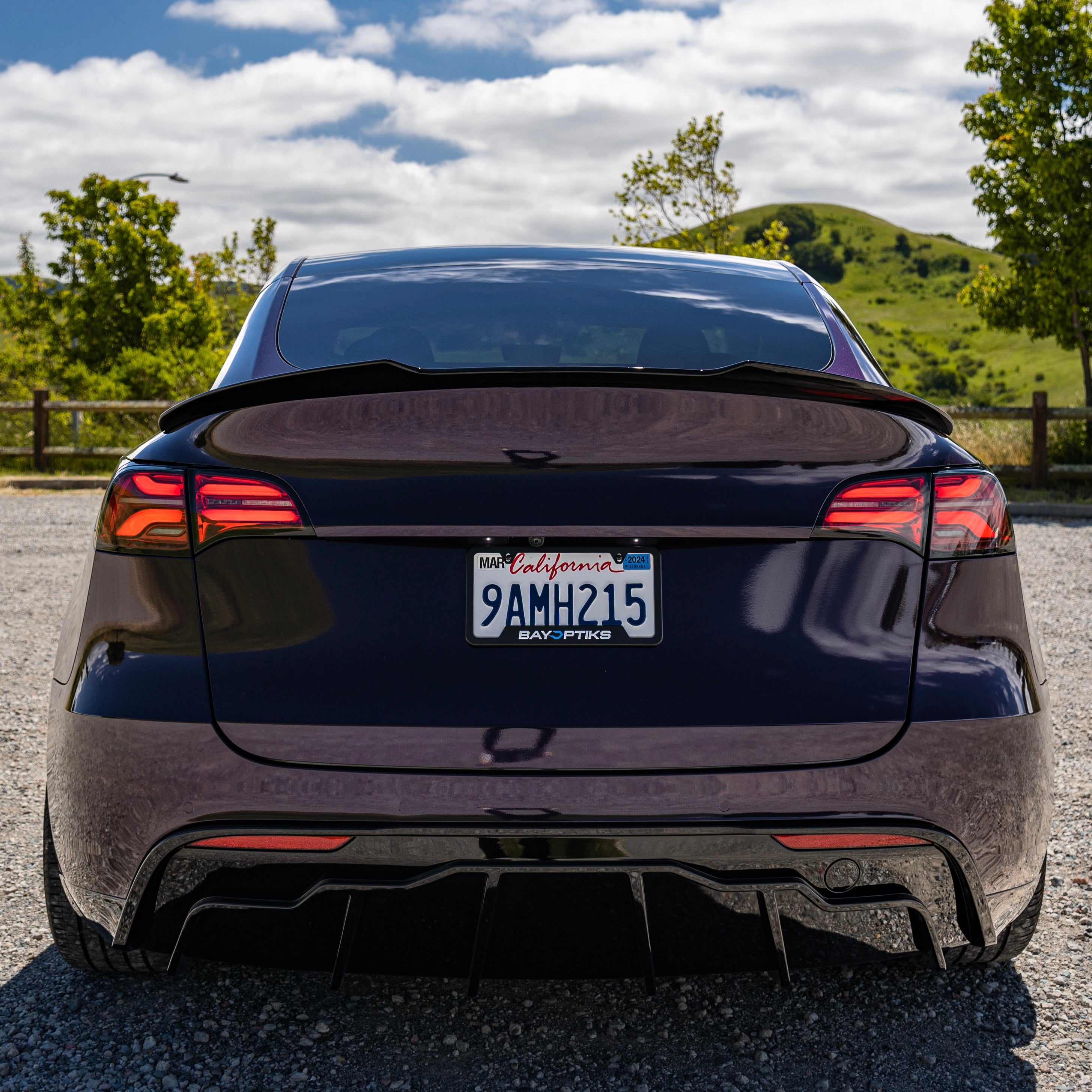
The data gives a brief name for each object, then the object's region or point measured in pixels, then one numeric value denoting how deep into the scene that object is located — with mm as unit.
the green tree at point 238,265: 37594
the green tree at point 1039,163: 17766
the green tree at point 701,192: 25609
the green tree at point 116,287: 32719
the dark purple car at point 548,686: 1860
